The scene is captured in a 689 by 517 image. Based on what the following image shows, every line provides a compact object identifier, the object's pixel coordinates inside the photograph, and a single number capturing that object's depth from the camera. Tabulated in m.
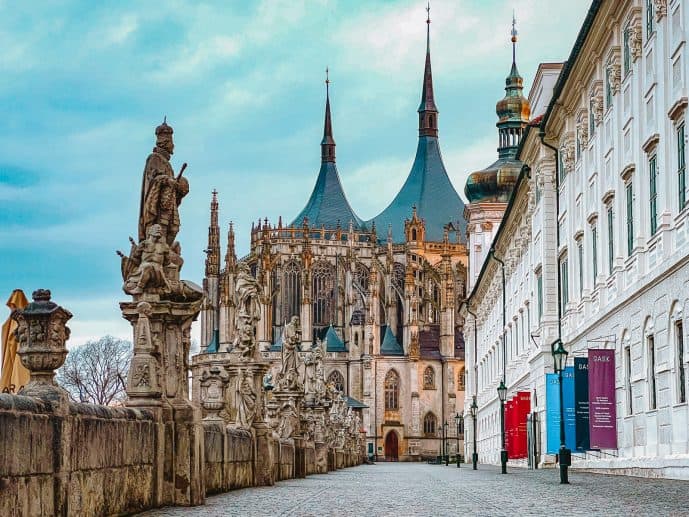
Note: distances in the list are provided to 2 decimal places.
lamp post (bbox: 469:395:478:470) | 55.19
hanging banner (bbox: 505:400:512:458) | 48.06
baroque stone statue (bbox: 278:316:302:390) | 38.00
